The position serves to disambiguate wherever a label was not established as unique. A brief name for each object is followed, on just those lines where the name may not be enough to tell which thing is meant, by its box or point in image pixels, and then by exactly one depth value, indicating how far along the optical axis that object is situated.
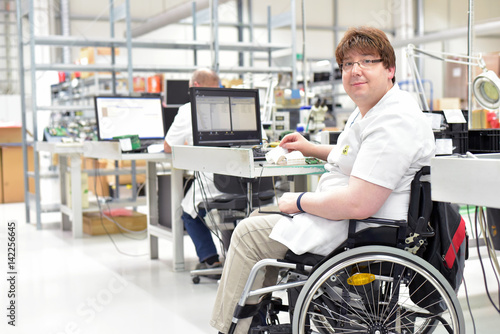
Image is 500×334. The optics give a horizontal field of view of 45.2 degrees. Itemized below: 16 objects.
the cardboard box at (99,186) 7.18
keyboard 2.45
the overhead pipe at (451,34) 9.87
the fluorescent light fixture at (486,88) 2.82
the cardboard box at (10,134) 7.25
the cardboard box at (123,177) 7.01
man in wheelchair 1.70
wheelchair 1.68
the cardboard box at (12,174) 6.98
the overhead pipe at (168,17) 10.15
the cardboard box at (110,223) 5.00
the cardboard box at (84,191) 5.09
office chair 3.17
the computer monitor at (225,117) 2.98
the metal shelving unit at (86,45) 5.27
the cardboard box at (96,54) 8.41
